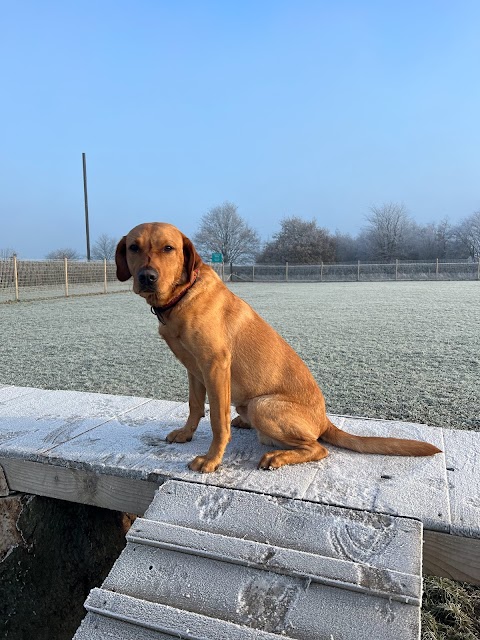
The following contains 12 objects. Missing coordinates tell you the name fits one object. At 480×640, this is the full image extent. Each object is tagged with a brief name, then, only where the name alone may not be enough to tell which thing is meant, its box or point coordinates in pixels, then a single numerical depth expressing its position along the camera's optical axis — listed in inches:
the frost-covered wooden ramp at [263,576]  52.9
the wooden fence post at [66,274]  768.0
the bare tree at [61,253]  2113.7
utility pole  1316.4
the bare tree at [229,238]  2372.0
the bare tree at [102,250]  2534.4
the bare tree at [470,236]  2249.8
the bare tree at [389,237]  2301.9
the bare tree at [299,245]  2201.0
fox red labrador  82.1
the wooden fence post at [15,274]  657.0
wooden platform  66.2
